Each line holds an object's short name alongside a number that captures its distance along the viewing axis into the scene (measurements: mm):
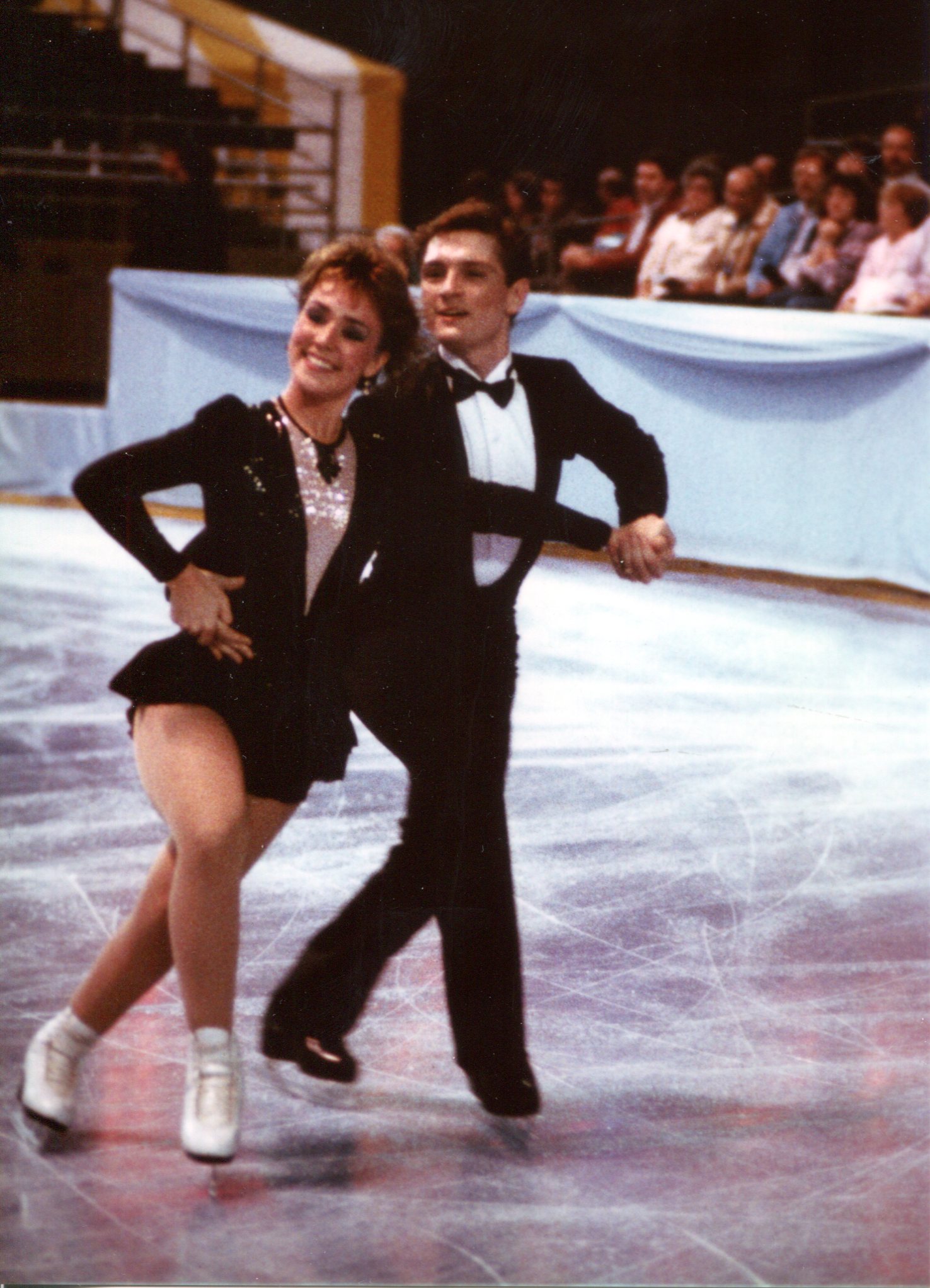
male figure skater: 4797
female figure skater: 4348
